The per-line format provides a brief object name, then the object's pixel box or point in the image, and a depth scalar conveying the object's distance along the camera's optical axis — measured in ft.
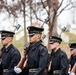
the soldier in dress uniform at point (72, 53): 38.92
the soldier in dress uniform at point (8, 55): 33.79
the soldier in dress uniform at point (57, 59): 33.67
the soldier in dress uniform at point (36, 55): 30.10
